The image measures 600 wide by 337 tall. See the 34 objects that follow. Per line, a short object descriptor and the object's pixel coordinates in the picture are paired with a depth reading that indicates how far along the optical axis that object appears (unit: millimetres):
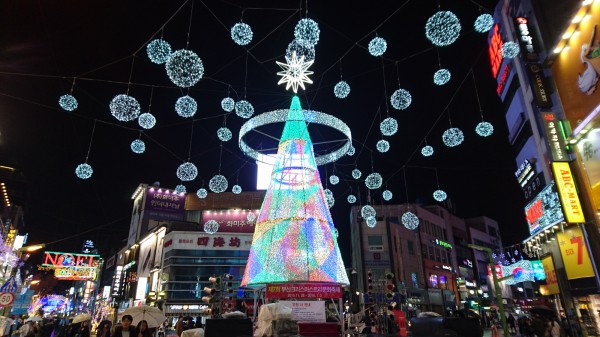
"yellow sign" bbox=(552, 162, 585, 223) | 14438
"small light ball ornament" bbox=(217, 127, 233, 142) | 13777
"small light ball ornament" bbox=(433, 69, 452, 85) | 10155
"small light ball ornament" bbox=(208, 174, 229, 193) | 14612
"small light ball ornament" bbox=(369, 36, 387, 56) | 9250
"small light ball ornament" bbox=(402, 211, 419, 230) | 18803
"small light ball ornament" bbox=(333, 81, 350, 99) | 10719
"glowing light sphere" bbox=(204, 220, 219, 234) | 22047
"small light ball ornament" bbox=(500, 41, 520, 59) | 10377
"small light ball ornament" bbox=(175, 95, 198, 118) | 10203
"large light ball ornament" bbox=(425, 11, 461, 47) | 7922
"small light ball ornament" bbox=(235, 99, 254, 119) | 11726
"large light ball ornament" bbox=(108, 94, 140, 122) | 9383
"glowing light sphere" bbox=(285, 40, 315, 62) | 8440
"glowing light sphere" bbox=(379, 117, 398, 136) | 11547
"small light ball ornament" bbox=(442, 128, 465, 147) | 12156
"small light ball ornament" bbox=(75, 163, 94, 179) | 11828
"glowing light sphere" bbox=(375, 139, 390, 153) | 14117
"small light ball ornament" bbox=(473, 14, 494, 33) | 9109
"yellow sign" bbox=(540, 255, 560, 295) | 18805
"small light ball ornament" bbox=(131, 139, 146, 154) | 12474
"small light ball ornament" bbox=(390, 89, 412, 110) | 10570
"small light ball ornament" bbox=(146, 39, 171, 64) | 8453
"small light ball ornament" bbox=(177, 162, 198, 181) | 13057
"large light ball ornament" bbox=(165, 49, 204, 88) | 8203
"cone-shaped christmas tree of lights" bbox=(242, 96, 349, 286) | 13898
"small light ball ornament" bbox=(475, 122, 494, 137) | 12484
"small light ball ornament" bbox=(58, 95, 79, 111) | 9688
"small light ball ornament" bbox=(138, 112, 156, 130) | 11055
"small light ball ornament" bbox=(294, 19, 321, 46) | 8039
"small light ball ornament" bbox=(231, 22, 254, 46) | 8732
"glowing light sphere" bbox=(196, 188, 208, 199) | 18883
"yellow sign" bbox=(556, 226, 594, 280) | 15234
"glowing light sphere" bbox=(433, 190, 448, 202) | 17172
